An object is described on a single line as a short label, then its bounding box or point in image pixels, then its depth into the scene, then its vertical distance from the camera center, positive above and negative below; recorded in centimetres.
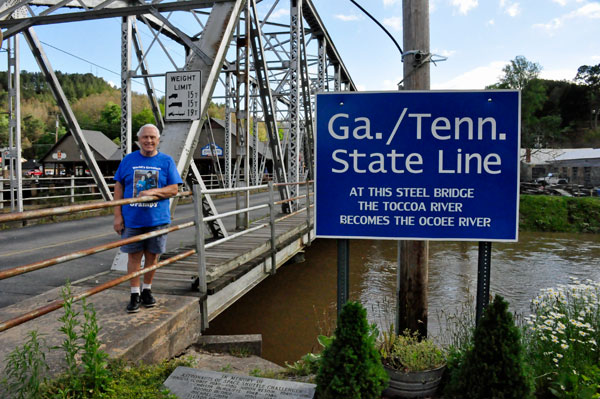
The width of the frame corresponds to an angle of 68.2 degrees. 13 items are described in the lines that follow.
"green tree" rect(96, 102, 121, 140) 9350 +1264
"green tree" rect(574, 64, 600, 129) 8512 +1908
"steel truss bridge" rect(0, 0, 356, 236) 630 +213
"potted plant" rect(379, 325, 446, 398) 264 -116
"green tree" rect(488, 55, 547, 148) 5972 +1469
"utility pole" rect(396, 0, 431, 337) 346 -55
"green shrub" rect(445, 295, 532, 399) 220 -94
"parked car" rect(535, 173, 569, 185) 3882 -27
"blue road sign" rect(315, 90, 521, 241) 261 +7
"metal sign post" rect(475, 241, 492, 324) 276 -60
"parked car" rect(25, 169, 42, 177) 5748 +86
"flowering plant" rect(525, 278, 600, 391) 295 -137
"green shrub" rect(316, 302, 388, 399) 226 -97
